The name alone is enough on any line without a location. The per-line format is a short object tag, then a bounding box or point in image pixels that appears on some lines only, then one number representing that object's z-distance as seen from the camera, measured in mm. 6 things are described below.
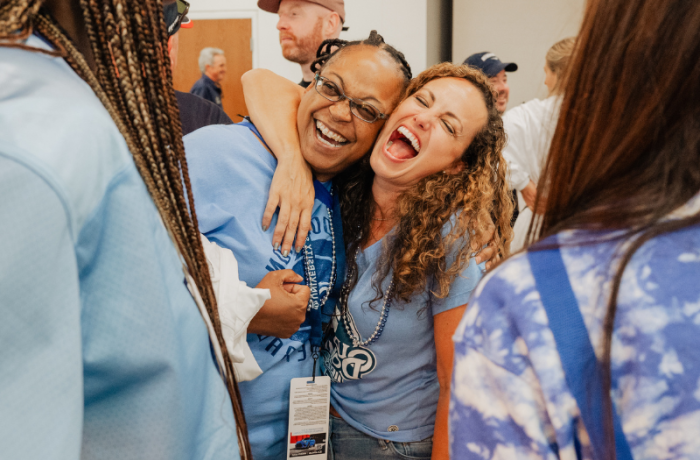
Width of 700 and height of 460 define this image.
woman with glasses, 1178
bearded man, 2674
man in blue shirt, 4703
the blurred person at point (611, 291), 412
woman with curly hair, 1184
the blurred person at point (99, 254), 375
